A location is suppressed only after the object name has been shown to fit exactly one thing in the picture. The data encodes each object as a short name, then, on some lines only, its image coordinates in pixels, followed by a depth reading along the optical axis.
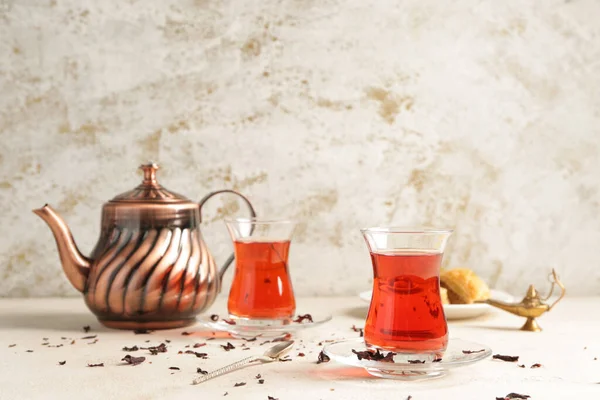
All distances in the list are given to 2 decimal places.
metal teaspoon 0.93
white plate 1.41
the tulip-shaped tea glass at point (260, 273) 1.25
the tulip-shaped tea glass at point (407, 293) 0.96
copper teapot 1.28
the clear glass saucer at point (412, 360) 0.91
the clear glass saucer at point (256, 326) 1.20
